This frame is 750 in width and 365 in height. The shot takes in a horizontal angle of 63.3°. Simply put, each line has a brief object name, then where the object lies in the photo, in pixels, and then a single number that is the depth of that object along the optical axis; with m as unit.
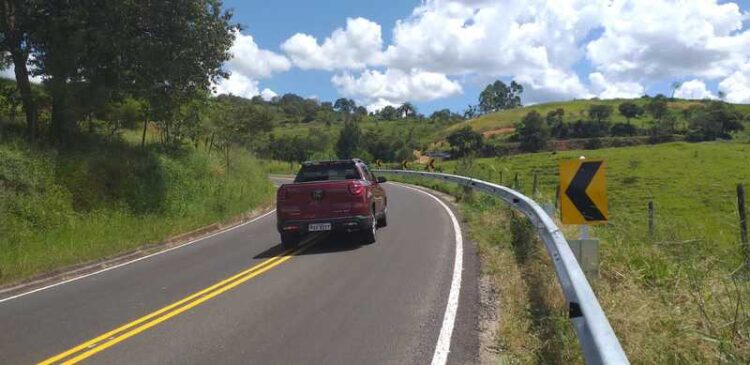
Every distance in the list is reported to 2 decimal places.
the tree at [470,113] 185.86
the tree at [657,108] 136.25
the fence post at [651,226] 9.57
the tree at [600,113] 136.85
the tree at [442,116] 168.88
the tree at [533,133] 118.12
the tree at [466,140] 113.72
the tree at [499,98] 195.38
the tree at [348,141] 81.06
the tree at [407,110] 180.75
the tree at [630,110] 141.38
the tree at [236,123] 28.86
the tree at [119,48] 17.48
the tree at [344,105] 188.98
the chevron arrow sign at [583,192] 6.87
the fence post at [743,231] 6.76
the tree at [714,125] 112.69
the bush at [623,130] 123.44
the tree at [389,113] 178.56
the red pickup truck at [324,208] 12.01
